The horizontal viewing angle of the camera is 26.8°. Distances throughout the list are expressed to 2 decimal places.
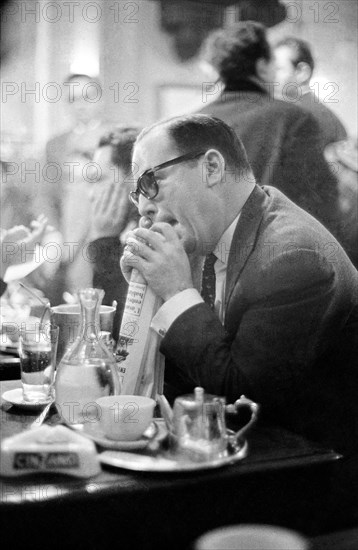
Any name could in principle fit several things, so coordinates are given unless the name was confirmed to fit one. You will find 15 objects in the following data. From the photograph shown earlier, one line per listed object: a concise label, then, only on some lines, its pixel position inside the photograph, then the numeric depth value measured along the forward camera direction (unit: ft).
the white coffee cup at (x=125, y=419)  4.56
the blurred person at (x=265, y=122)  6.63
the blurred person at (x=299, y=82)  6.77
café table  3.98
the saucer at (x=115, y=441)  4.51
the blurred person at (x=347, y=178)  6.87
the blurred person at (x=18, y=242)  6.91
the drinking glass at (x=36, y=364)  5.51
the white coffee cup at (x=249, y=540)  3.27
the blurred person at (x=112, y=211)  6.68
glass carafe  5.06
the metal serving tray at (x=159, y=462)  4.22
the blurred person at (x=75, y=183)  6.65
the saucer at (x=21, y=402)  5.43
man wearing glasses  6.01
